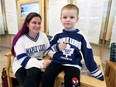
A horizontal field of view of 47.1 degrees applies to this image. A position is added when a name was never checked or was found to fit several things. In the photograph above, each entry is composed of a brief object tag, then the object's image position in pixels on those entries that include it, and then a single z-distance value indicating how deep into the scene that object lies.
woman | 1.20
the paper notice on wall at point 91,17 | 2.05
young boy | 1.14
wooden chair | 1.12
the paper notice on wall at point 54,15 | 2.36
